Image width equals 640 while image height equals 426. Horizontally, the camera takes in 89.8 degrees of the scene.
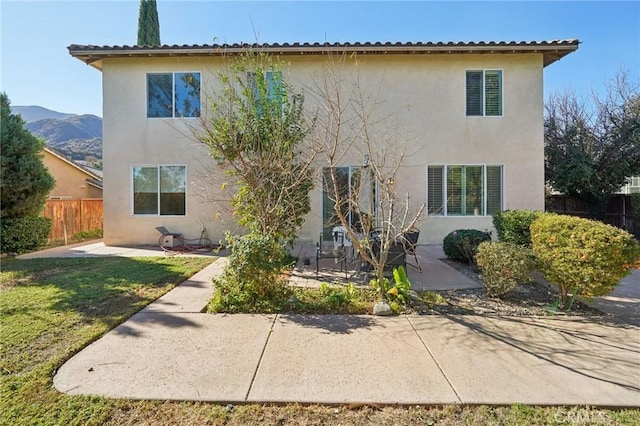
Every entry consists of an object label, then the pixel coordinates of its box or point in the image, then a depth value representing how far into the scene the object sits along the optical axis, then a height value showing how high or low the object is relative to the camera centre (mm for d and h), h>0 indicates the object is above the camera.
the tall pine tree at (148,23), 16750 +9897
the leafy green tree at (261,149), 6410 +1268
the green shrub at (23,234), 8891 -705
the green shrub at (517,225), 7174 -330
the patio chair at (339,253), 6832 -947
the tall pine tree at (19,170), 8680 +1074
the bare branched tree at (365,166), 5027 +1078
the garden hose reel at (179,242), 10438 -1090
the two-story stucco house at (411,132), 10641 +2542
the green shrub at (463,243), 7742 -803
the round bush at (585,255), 4359 -615
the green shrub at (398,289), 5078 -1277
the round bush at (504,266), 5059 -883
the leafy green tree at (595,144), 12328 +2692
